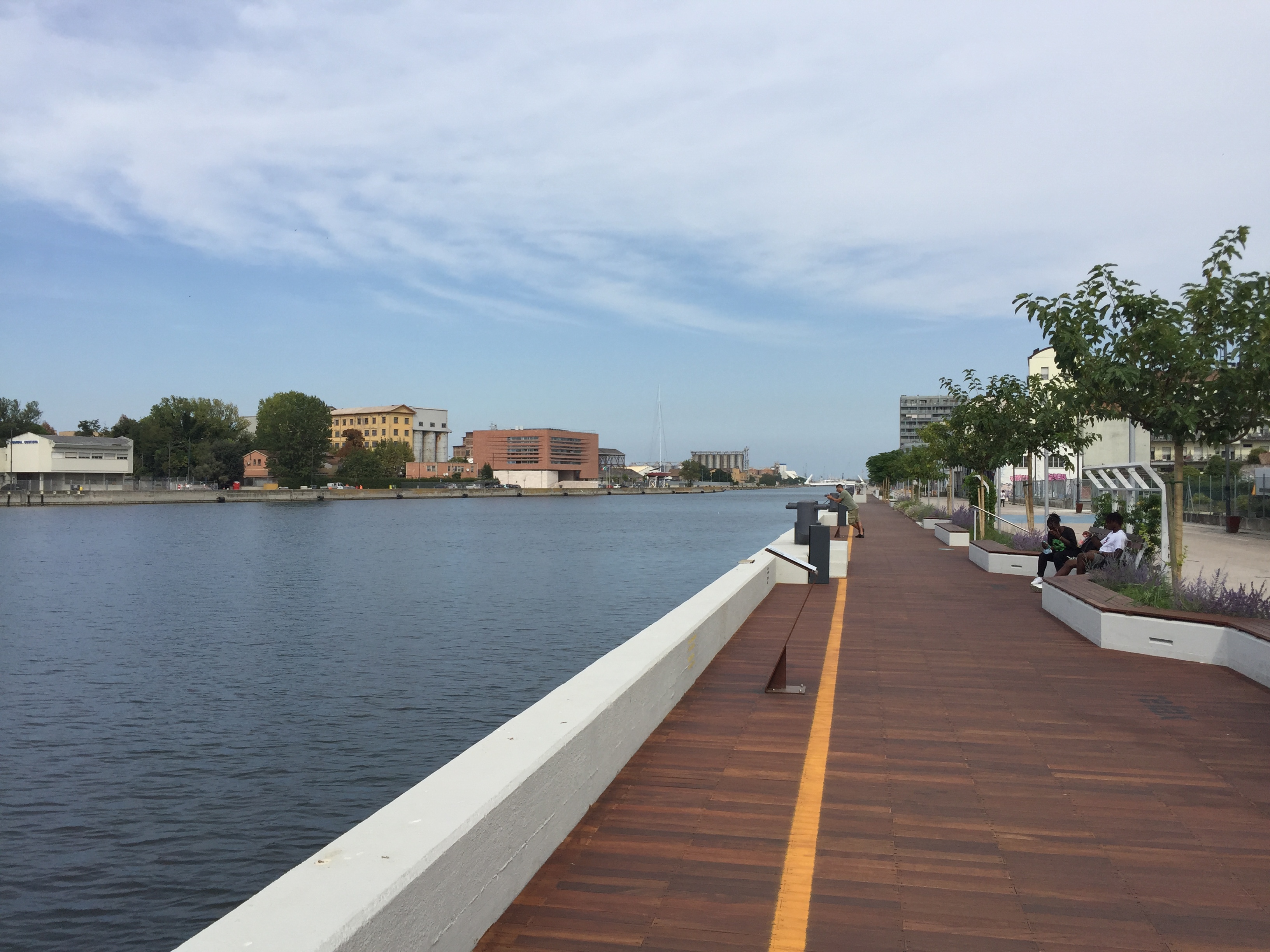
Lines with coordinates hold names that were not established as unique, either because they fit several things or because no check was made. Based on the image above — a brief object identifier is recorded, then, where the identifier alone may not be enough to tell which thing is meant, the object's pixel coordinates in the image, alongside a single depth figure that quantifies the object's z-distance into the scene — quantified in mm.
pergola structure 15359
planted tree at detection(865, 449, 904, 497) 94550
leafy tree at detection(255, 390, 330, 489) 150125
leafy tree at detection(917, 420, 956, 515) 33281
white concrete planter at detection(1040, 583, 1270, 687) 8953
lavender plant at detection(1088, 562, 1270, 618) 10016
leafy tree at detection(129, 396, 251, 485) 147750
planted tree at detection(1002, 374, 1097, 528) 22766
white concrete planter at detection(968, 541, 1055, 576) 19094
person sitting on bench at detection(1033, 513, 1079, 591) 16172
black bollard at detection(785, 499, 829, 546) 21219
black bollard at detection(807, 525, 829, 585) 17109
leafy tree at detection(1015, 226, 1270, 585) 11219
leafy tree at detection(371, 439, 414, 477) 185375
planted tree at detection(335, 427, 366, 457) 193125
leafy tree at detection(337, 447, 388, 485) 167625
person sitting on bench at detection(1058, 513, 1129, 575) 14375
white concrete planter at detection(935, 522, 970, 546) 27156
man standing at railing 32562
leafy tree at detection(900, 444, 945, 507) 57125
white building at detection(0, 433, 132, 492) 117250
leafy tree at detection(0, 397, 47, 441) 143250
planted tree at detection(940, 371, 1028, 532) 25812
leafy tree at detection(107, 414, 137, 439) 149500
